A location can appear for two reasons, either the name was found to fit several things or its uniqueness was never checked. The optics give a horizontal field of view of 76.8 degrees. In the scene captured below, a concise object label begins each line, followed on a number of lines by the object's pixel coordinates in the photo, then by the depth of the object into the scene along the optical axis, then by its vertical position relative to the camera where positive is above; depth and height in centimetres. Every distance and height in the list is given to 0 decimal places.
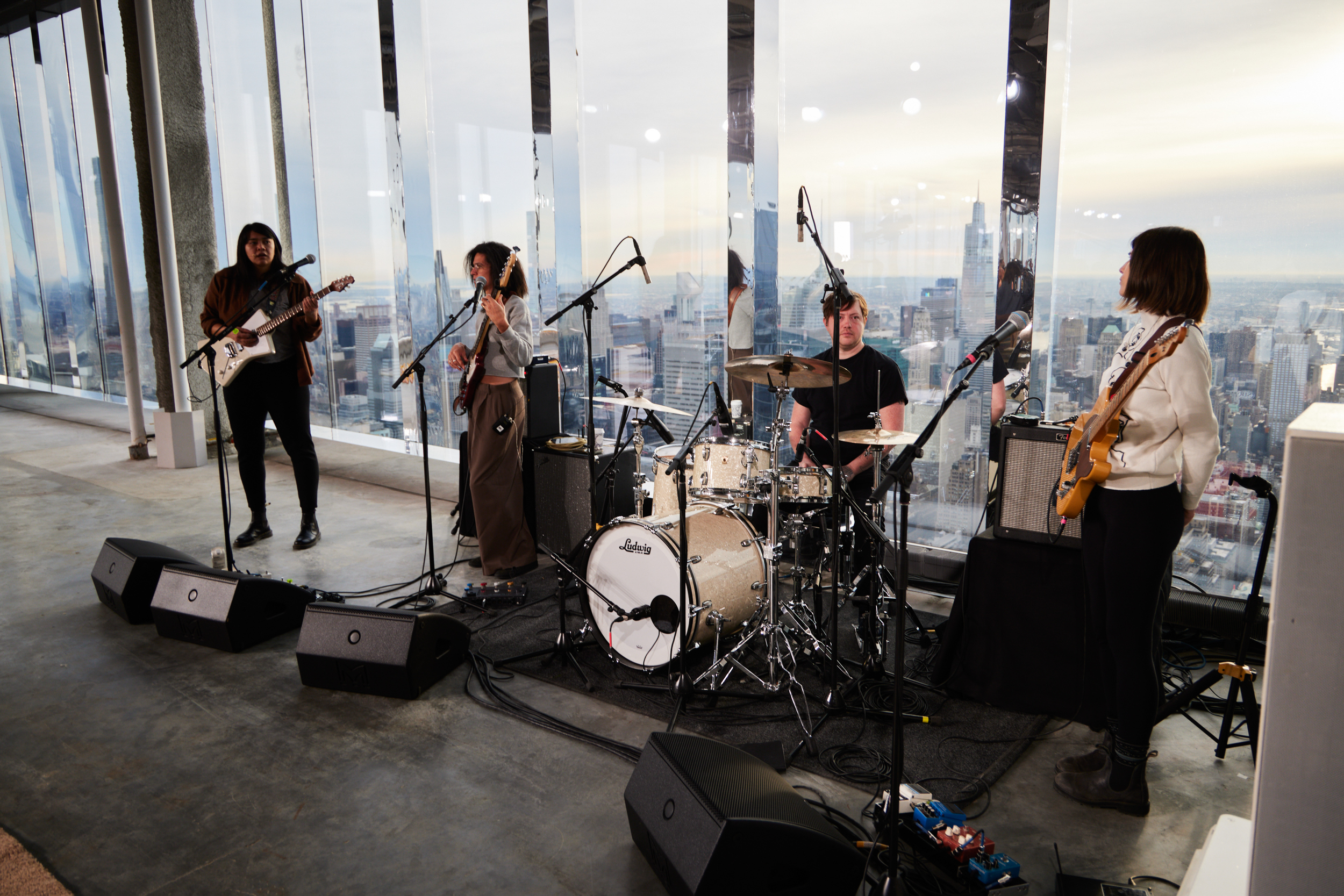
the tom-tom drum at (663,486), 377 -75
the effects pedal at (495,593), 423 -136
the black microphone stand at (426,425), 395 -50
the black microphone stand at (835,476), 251 -49
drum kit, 322 -97
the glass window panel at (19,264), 1134 +84
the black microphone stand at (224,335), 421 -12
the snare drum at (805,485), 339 -68
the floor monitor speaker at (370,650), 322 -126
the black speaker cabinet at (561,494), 478 -101
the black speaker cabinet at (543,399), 491 -47
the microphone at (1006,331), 245 -5
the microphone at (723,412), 357 -40
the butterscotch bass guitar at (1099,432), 228 -33
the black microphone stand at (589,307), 347 +5
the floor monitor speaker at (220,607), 368 -126
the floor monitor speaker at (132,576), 398 -120
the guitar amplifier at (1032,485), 305 -62
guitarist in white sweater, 227 -50
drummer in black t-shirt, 378 -38
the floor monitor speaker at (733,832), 189 -118
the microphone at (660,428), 378 -49
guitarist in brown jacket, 476 -26
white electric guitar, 466 -15
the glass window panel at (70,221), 1042 +128
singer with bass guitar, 446 -51
